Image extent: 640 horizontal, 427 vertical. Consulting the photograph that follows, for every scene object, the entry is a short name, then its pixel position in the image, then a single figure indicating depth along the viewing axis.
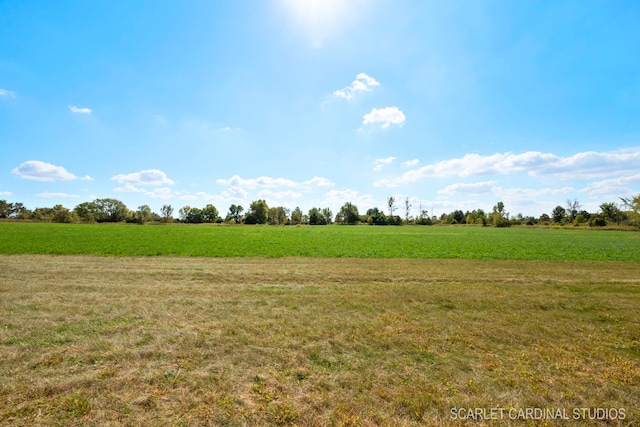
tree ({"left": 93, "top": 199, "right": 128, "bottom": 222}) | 106.50
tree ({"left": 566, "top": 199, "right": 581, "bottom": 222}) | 113.50
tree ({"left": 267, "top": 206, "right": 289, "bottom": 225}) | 125.75
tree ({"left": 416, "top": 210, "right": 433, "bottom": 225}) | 131.46
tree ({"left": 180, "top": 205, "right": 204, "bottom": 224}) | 129.50
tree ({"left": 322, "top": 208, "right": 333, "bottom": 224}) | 154.00
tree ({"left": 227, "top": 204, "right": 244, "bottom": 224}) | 134.50
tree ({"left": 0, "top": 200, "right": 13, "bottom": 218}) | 107.79
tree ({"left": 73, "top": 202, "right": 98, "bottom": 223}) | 95.88
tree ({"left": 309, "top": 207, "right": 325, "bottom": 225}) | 130.90
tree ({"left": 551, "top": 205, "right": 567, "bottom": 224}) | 116.25
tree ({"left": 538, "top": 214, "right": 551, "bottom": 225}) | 114.18
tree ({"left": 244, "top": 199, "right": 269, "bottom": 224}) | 120.76
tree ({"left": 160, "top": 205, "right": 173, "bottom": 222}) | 141.89
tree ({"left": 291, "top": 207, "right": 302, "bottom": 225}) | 138.14
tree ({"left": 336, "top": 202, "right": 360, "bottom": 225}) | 137.68
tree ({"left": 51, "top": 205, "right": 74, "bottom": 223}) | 87.81
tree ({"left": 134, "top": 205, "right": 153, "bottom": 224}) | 107.56
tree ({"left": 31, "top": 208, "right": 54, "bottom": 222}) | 98.81
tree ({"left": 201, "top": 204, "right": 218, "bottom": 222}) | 129.62
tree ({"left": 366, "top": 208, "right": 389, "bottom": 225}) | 131.50
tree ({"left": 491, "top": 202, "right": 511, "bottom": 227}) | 109.62
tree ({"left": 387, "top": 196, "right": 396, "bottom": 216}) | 144.00
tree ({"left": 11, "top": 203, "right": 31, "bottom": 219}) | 105.75
